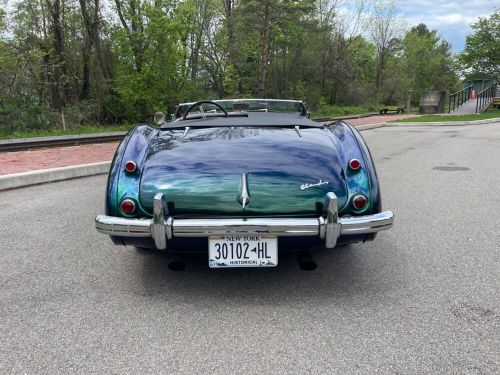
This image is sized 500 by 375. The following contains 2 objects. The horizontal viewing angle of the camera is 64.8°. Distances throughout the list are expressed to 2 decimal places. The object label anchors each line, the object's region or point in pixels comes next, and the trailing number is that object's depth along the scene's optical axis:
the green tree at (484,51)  23.95
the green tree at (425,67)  48.59
